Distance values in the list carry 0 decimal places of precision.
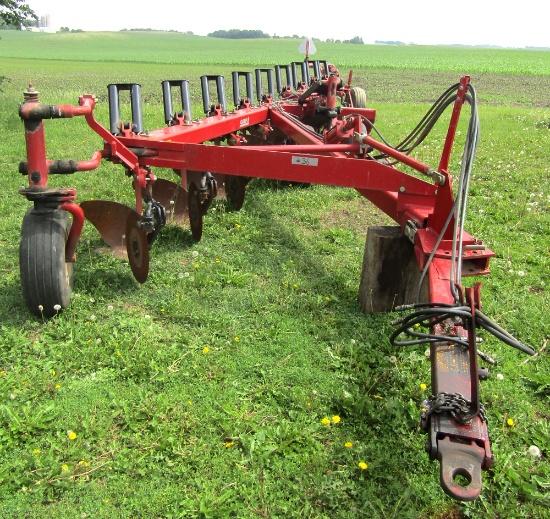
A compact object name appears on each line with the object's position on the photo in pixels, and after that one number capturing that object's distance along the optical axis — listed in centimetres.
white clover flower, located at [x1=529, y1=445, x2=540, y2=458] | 221
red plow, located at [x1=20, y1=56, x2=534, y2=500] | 168
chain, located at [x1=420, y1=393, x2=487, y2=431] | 170
